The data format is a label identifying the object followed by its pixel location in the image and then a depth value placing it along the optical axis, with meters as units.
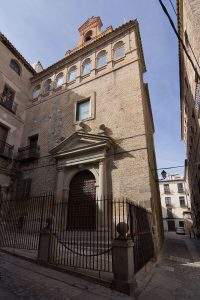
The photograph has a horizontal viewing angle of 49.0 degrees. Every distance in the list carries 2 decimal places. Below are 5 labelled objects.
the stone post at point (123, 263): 4.71
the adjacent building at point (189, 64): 8.87
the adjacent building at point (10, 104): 13.53
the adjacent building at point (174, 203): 42.97
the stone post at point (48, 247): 6.49
